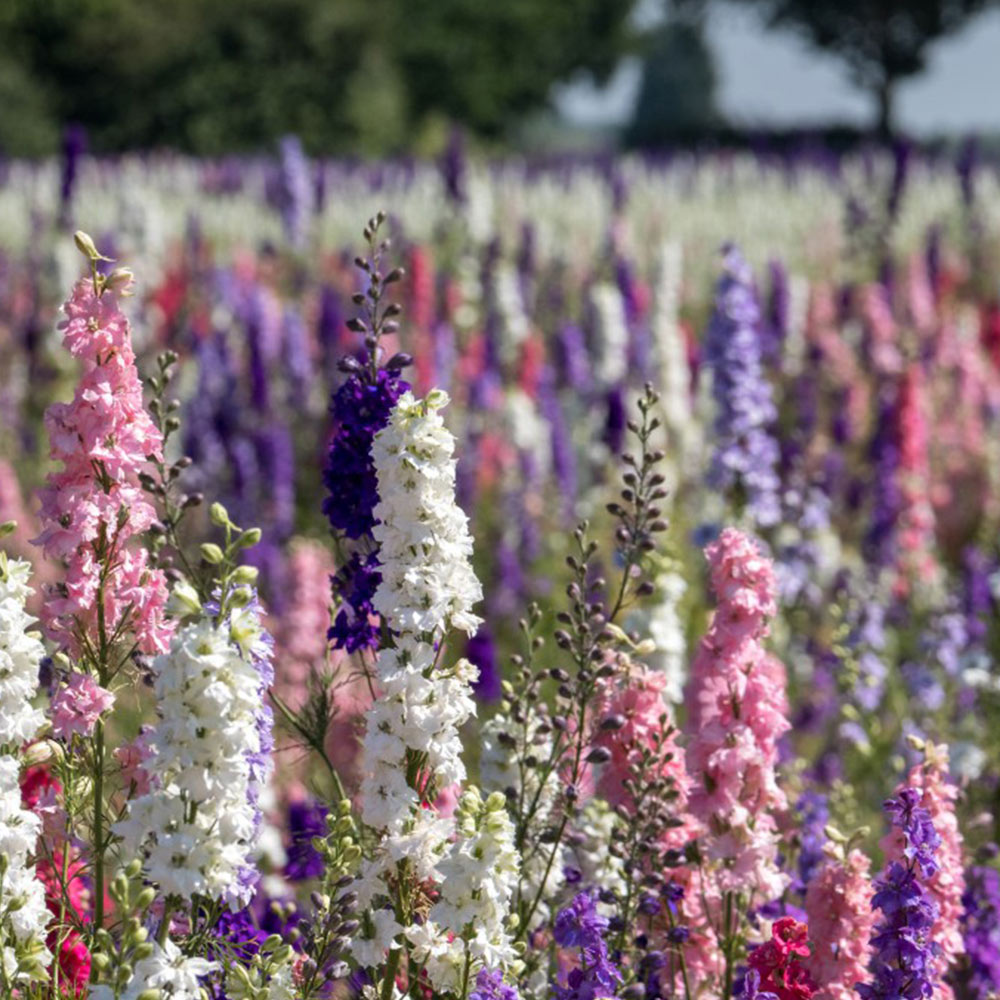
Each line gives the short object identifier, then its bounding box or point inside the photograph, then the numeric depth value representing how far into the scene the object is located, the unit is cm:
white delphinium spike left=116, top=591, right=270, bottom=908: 527
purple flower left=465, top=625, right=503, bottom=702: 1216
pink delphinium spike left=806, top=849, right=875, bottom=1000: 698
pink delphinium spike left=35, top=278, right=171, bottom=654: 655
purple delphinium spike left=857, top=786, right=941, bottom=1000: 644
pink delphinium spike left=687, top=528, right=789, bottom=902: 698
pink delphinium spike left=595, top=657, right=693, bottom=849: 746
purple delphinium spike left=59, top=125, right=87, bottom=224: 2170
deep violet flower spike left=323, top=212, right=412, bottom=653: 711
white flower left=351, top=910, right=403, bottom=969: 632
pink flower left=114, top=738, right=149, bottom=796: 679
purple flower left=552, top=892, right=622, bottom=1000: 617
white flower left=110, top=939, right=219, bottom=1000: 535
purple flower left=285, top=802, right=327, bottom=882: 787
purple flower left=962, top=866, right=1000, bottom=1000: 824
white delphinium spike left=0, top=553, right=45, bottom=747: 600
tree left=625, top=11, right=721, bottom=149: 9225
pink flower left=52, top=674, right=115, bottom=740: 655
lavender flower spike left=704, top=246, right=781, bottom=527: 1287
